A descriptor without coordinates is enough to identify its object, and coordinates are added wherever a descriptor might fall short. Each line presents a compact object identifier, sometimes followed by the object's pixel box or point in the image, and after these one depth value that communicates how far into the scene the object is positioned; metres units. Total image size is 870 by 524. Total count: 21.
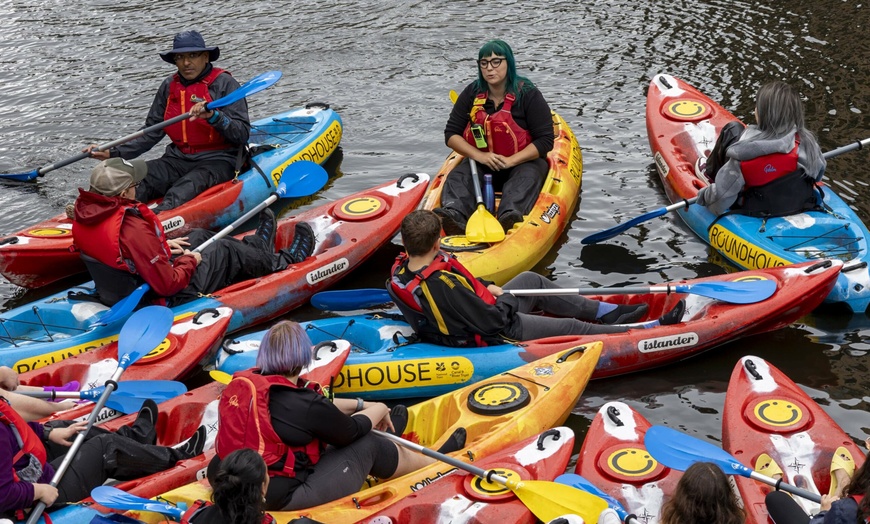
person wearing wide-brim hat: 16.33
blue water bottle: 15.81
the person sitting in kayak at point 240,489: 7.70
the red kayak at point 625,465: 9.61
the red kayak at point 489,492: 9.37
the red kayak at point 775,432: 9.68
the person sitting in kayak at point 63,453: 8.98
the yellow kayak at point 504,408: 10.54
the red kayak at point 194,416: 10.23
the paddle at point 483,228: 14.58
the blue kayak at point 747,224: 13.84
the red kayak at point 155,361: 12.49
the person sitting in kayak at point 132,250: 12.63
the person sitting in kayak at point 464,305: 11.66
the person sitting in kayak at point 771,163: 13.90
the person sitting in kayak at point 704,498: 7.21
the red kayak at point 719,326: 12.39
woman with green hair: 15.37
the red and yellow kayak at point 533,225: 14.37
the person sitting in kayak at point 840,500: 7.57
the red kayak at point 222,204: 15.32
